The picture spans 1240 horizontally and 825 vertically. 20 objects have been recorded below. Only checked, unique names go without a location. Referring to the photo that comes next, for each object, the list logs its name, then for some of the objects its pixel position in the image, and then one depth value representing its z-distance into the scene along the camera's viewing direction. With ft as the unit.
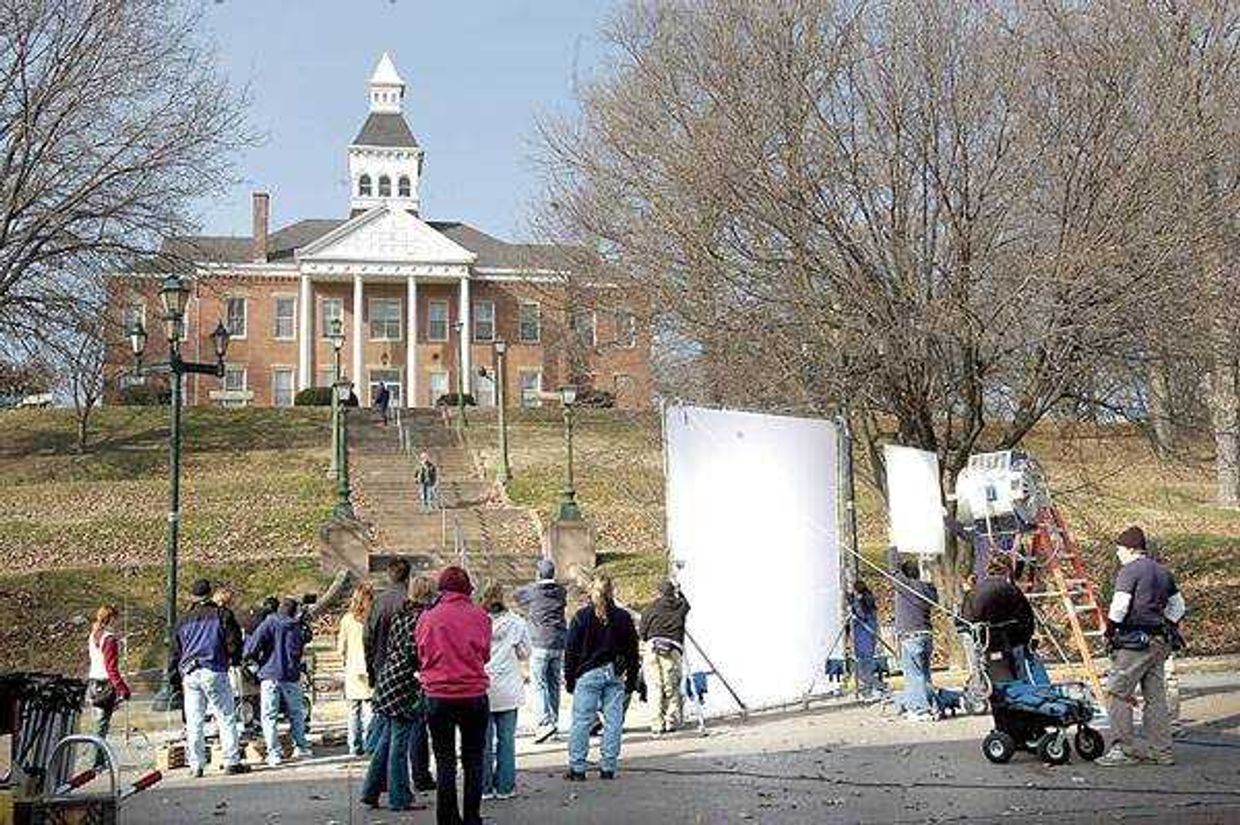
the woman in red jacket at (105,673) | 46.55
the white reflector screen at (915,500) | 53.93
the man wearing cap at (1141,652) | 40.09
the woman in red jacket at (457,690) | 32.81
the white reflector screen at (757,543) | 51.39
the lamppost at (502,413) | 132.26
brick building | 228.63
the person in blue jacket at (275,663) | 44.98
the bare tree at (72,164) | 79.10
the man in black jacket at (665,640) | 48.96
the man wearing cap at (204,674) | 42.11
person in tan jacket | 44.73
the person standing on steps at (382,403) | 175.01
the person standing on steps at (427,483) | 119.75
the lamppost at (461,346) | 205.11
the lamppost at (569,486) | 101.19
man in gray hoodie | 50.44
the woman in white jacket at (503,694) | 38.09
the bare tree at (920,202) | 55.93
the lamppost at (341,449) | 96.37
